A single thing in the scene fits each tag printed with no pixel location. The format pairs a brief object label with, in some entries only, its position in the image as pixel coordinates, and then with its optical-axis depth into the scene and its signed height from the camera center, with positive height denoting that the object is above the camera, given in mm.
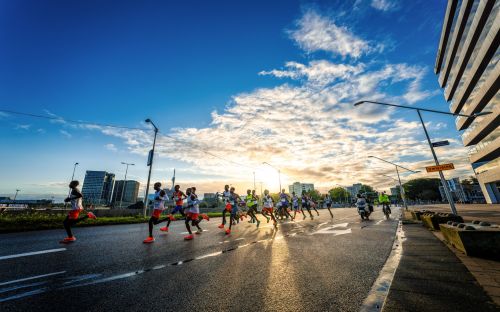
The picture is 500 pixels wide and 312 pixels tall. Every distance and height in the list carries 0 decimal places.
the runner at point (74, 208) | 7079 +542
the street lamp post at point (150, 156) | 20969 +6081
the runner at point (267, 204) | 12509 +765
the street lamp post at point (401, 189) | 30297 +3238
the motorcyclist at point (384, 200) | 16111 +956
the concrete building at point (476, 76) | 25875 +17988
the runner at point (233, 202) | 12294 +942
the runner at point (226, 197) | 12017 +1224
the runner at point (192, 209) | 9102 +467
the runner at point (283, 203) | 18312 +1128
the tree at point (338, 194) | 142875 +13169
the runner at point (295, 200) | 20428 +1494
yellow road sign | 10976 +2123
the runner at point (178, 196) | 9970 +1065
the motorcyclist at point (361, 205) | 14672 +604
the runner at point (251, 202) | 12578 +897
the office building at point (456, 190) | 85025 +8067
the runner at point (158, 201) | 8094 +765
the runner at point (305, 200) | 18069 +1298
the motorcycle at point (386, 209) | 15319 +282
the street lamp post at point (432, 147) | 11308 +3720
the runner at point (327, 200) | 20320 +1375
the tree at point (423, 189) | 101562 +10498
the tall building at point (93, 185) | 137375 +25068
